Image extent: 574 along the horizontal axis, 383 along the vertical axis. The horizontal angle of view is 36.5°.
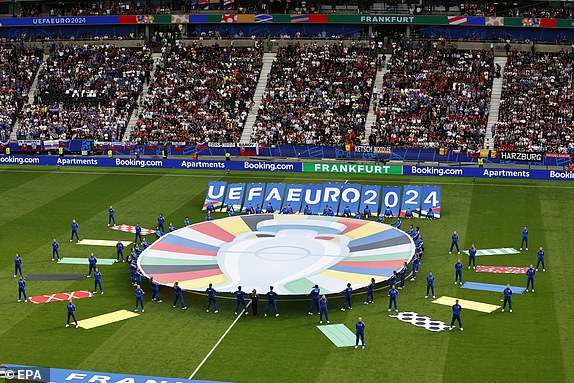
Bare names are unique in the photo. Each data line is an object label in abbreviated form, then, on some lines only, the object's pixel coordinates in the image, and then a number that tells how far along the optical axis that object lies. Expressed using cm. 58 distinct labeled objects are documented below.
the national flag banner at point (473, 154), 7025
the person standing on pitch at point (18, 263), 4403
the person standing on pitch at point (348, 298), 3866
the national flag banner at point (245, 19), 9012
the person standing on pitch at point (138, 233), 4941
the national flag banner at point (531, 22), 8394
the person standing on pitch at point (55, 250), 4725
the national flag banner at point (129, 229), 5250
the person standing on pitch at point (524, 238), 4791
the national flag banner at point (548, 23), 8348
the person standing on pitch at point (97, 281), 4175
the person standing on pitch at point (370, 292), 3953
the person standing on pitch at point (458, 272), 4184
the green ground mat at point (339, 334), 3542
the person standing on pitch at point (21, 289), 4084
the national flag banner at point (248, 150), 7581
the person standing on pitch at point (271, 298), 3844
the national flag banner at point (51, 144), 7881
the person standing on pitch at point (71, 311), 3741
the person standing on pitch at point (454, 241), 4719
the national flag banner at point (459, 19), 8531
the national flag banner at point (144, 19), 9188
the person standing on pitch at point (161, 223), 5119
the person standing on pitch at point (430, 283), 4041
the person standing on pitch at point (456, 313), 3605
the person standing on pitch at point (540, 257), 4353
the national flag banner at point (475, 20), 8519
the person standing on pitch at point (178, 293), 3953
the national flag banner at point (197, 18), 9125
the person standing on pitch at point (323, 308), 3744
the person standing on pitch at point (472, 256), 4453
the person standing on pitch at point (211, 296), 3875
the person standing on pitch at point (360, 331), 3456
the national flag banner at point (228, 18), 9038
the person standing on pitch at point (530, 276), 4059
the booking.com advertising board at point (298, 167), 6519
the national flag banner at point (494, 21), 8488
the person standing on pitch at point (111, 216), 5407
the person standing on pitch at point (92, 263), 4397
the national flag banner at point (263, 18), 8962
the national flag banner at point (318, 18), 8888
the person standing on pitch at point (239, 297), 3850
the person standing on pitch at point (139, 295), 3919
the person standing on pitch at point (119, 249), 4688
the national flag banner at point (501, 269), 4406
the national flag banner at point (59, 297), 4128
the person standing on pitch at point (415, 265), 4291
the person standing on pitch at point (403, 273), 4162
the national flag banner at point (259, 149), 7555
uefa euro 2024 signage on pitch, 5519
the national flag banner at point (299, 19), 8938
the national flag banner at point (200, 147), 7569
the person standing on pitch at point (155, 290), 4047
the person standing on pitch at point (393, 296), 3862
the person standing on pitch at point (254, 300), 3847
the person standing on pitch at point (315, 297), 3812
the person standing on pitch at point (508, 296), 3816
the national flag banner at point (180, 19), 9138
